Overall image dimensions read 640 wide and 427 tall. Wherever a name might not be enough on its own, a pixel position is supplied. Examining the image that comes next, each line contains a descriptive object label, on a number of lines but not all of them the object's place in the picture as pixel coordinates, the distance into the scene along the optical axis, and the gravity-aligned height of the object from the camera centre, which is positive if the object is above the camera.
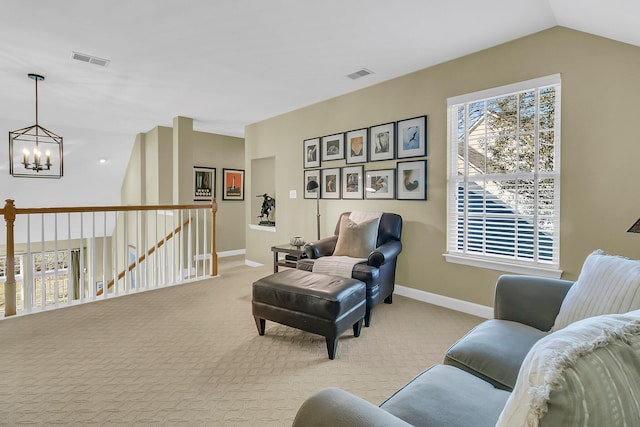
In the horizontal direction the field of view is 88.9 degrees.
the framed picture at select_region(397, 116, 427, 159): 3.56 +0.81
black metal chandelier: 5.94 +1.03
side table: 3.87 -0.54
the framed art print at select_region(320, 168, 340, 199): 4.50 +0.37
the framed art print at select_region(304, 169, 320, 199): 4.78 +0.38
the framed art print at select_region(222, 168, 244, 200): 7.05 +0.57
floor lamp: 4.63 +0.28
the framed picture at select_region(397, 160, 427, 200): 3.57 +0.33
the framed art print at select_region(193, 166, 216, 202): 6.63 +0.54
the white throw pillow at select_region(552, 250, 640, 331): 1.28 -0.34
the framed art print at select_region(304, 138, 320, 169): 4.73 +0.84
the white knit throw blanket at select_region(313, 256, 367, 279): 3.01 -0.53
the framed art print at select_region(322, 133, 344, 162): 4.42 +0.87
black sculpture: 5.95 +0.07
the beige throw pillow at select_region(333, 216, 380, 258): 3.38 -0.31
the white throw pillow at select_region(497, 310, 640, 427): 0.51 -0.29
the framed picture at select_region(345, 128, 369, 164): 4.13 +0.83
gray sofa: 0.54 -0.59
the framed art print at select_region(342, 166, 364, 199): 4.21 +0.37
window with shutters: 2.79 +0.30
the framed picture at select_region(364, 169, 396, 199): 3.86 +0.31
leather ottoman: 2.31 -0.70
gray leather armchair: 2.90 -0.49
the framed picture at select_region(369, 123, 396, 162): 3.84 +0.82
